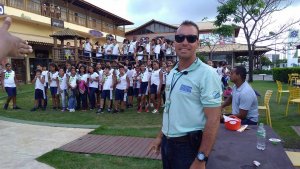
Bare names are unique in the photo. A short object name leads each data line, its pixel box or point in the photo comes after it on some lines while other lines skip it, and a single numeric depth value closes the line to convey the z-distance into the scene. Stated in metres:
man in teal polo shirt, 1.91
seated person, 3.66
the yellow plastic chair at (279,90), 9.02
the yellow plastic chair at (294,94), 7.31
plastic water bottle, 2.54
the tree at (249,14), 17.74
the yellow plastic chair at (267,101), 5.86
